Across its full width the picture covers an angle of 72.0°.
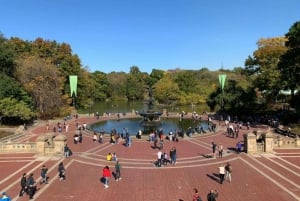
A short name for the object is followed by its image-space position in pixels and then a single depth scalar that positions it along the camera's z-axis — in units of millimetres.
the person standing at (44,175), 12693
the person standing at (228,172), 12786
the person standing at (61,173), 13149
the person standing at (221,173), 12696
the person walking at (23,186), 11498
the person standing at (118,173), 13033
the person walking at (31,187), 11269
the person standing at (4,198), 9792
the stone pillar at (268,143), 17320
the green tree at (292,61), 25994
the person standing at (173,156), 15401
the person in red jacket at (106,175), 12245
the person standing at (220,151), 16798
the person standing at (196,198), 9757
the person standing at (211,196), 9810
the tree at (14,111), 28124
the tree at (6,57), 29646
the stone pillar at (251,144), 17222
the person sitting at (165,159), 15378
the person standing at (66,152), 16899
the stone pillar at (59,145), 17132
